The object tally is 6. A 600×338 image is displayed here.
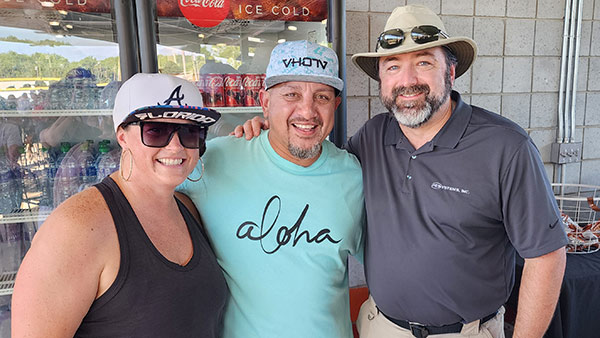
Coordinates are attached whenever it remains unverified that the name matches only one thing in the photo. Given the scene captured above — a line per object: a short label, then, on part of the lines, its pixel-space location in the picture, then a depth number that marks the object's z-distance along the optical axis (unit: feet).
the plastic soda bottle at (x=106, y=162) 7.43
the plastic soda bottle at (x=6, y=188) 7.16
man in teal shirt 4.75
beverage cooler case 6.92
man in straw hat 4.64
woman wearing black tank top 3.13
